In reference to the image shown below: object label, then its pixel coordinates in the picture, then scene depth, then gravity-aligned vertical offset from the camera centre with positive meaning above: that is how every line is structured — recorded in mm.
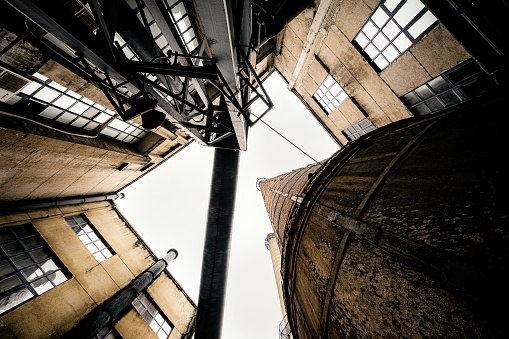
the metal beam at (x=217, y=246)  6430 -1183
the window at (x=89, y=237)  7680 +2518
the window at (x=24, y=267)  4996 +2246
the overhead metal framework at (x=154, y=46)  2270 +2778
